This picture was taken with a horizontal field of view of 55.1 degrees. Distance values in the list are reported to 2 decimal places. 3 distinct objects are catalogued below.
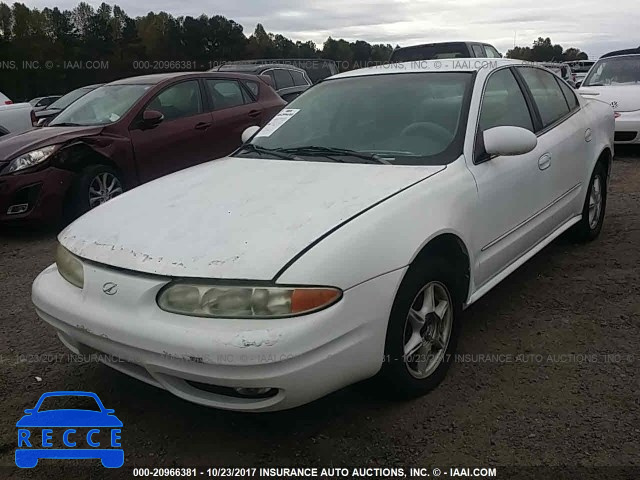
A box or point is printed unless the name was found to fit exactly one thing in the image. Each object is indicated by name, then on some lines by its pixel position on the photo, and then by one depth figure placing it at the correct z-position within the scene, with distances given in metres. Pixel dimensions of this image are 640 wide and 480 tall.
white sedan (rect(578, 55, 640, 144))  8.38
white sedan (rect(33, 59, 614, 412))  2.16
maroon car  5.47
